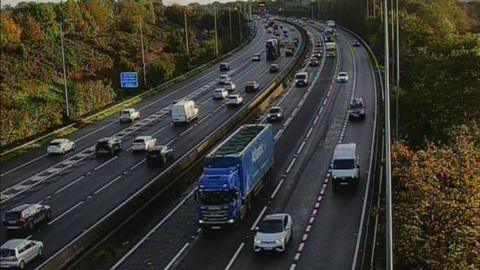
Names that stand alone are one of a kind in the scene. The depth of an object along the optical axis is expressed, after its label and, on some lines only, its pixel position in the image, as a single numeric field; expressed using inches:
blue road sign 3302.2
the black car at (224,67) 4264.3
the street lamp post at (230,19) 6069.9
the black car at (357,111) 2598.4
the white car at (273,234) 1328.7
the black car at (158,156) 2047.2
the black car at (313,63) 4299.7
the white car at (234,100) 2979.8
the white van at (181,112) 2647.6
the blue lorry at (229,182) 1456.7
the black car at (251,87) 3366.1
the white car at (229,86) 3459.6
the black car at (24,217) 1476.4
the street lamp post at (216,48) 4996.1
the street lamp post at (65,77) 2058.8
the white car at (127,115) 2778.1
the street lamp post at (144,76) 3663.9
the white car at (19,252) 1240.6
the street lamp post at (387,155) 930.1
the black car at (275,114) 2664.9
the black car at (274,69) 4033.0
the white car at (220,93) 3262.8
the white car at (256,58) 4719.5
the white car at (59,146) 2192.4
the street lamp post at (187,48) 4511.8
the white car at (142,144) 2241.6
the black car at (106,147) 2208.4
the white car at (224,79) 3666.3
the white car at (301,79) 3516.2
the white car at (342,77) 3558.1
